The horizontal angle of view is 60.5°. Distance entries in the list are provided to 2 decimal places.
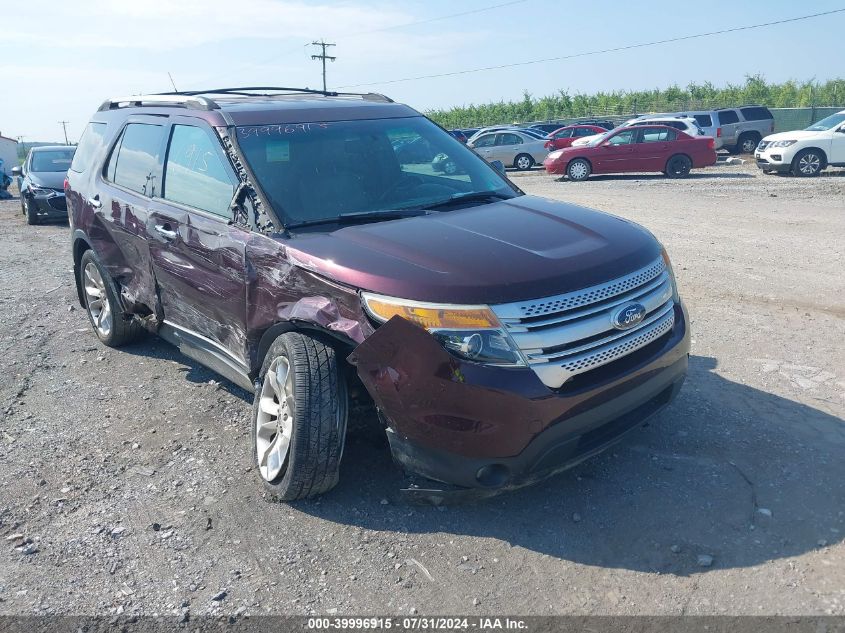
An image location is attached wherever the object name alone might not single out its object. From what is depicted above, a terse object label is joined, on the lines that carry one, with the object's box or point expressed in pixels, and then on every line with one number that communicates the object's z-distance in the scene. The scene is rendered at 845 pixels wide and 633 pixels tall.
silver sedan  26.53
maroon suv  3.06
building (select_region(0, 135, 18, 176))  68.69
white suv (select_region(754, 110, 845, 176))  19.22
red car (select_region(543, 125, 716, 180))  20.73
